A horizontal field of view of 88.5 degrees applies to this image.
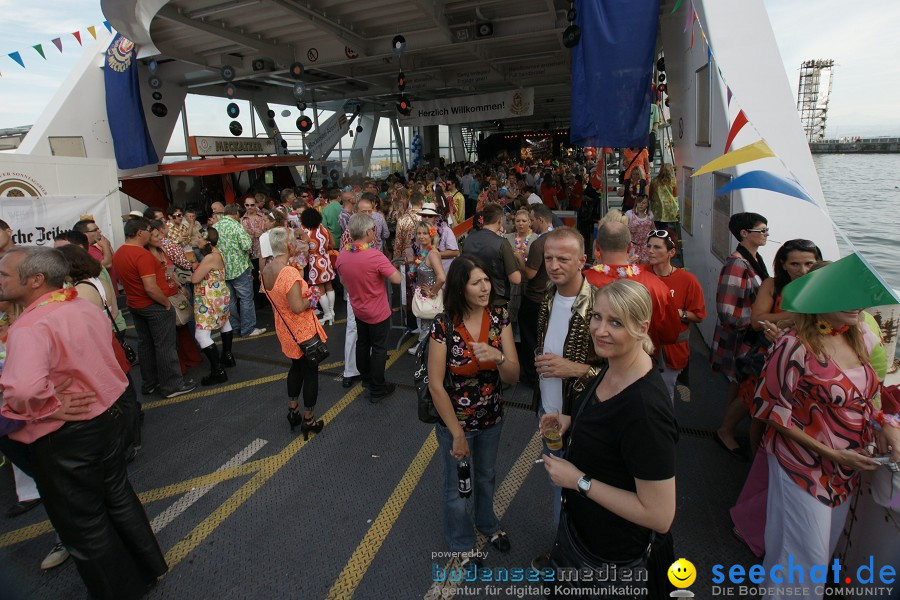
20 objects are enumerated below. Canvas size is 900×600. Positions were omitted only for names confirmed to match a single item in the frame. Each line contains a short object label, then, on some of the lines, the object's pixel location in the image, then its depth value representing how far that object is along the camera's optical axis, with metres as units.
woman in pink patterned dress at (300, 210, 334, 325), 6.11
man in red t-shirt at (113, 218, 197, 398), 4.38
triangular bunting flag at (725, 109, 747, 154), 3.11
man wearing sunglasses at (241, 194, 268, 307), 7.68
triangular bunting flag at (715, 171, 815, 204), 2.03
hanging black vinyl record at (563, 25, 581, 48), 6.39
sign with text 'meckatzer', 12.20
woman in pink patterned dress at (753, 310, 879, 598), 1.97
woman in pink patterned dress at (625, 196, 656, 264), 6.53
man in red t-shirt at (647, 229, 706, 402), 3.35
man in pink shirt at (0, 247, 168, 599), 2.18
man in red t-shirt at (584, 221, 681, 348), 2.76
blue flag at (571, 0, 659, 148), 6.13
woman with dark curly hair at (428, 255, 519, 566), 2.27
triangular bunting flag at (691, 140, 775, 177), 2.10
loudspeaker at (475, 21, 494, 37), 9.73
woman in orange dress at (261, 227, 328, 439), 3.71
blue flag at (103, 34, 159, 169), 11.44
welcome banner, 14.88
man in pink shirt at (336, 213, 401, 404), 4.33
